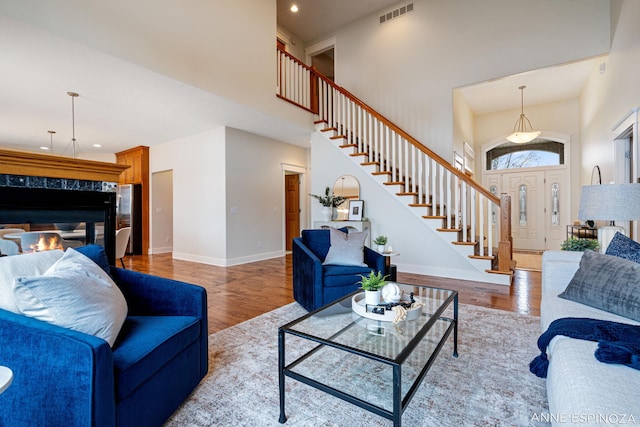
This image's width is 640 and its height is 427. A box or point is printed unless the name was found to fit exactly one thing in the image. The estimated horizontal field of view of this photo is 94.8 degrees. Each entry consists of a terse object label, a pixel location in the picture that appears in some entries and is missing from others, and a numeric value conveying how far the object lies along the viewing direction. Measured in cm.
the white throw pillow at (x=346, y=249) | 307
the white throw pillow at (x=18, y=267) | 120
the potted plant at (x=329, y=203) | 541
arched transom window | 694
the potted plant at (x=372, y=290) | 176
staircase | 410
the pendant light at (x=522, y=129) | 581
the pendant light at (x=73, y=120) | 399
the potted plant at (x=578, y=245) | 285
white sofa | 87
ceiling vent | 563
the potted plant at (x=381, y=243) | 370
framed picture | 516
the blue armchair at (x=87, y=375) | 102
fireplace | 220
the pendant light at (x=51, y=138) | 579
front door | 684
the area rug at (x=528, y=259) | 509
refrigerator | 688
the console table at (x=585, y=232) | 485
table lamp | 185
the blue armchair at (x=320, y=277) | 279
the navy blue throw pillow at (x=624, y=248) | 175
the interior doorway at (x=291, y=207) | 741
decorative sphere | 179
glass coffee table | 128
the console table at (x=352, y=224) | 508
